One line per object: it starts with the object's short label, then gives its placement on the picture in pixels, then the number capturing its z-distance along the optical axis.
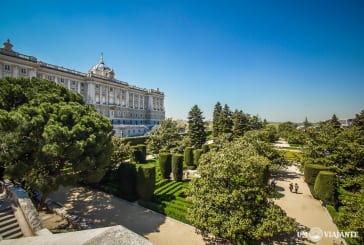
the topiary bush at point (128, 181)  16.67
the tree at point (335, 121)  50.83
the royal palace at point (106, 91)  37.34
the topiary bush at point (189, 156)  29.53
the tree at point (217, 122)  45.81
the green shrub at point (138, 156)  29.42
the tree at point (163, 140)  31.91
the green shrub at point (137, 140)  42.01
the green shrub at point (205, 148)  31.05
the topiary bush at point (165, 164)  22.47
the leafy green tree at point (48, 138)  10.26
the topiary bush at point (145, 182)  15.88
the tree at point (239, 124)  43.70
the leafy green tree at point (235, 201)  9.09
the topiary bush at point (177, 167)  21.90
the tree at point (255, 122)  59.46
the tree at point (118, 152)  19.79
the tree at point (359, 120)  43.36
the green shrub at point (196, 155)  28.67
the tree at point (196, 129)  39.37
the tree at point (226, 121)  44.06
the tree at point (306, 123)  94.45
